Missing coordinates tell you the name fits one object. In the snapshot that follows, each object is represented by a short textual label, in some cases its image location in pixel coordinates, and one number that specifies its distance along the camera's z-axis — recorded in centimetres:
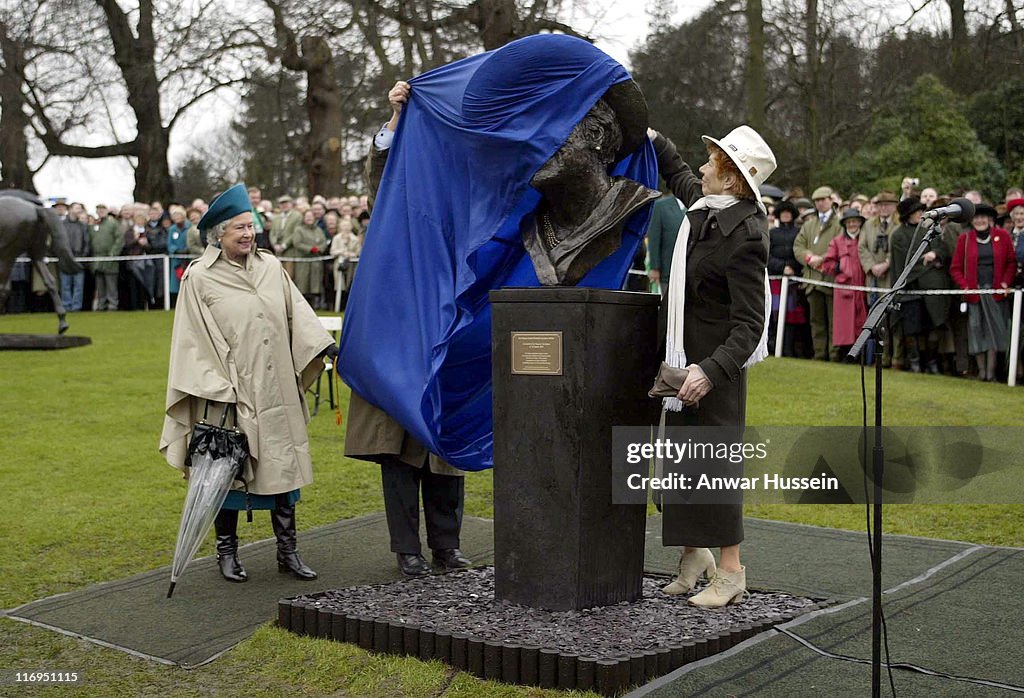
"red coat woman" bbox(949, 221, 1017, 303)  1182
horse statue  1533
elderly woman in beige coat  599
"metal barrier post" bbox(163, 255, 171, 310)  2002
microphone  404
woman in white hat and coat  494
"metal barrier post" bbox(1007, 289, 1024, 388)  1152
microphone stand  379
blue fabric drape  531
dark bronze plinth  508
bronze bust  532
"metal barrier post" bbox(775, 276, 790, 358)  1388
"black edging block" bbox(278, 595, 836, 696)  446
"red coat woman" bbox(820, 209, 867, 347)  1312
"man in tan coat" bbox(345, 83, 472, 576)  611
